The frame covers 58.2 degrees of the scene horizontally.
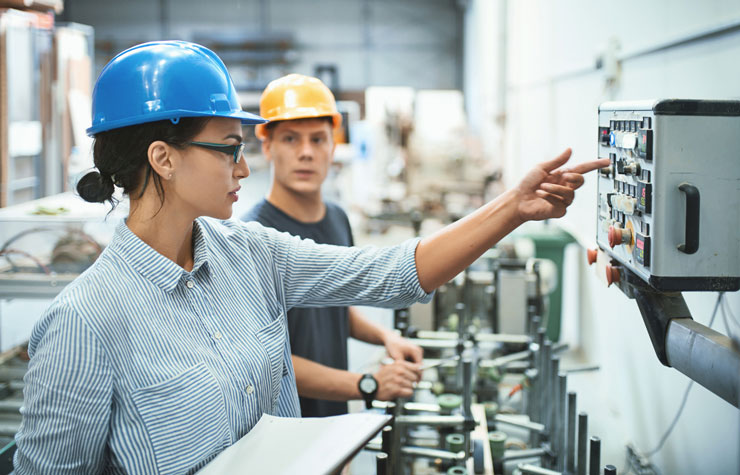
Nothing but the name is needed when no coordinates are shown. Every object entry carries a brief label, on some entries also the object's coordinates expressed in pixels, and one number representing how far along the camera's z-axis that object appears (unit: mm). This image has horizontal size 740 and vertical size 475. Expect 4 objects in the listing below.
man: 1782
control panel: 1183
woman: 1073
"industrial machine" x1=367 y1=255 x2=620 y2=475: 1922
